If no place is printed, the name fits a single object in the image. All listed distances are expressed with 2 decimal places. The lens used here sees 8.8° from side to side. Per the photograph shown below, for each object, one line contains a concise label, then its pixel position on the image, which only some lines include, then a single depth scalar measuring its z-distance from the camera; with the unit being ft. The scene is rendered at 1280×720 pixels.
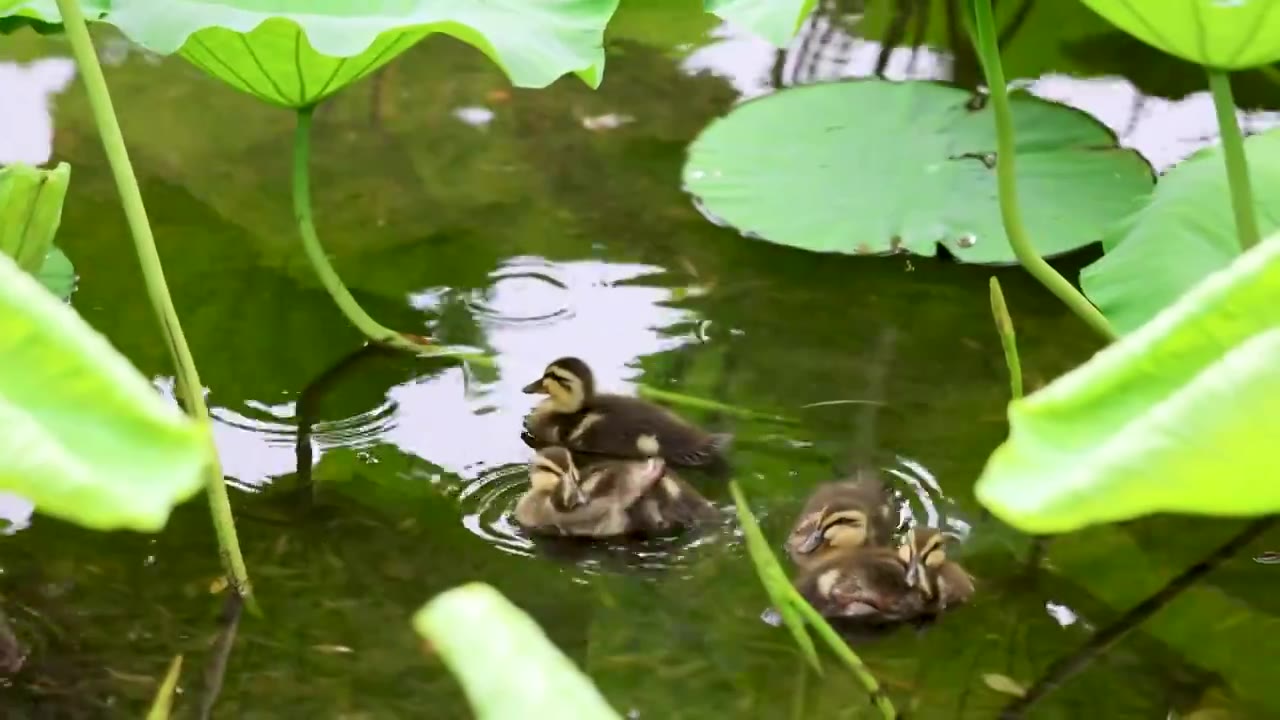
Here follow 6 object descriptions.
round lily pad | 19.80
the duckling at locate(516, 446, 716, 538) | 18.71
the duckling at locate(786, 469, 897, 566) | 18.53
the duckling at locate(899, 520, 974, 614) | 18.37
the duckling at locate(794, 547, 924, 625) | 18.38
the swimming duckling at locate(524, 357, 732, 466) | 19.02
